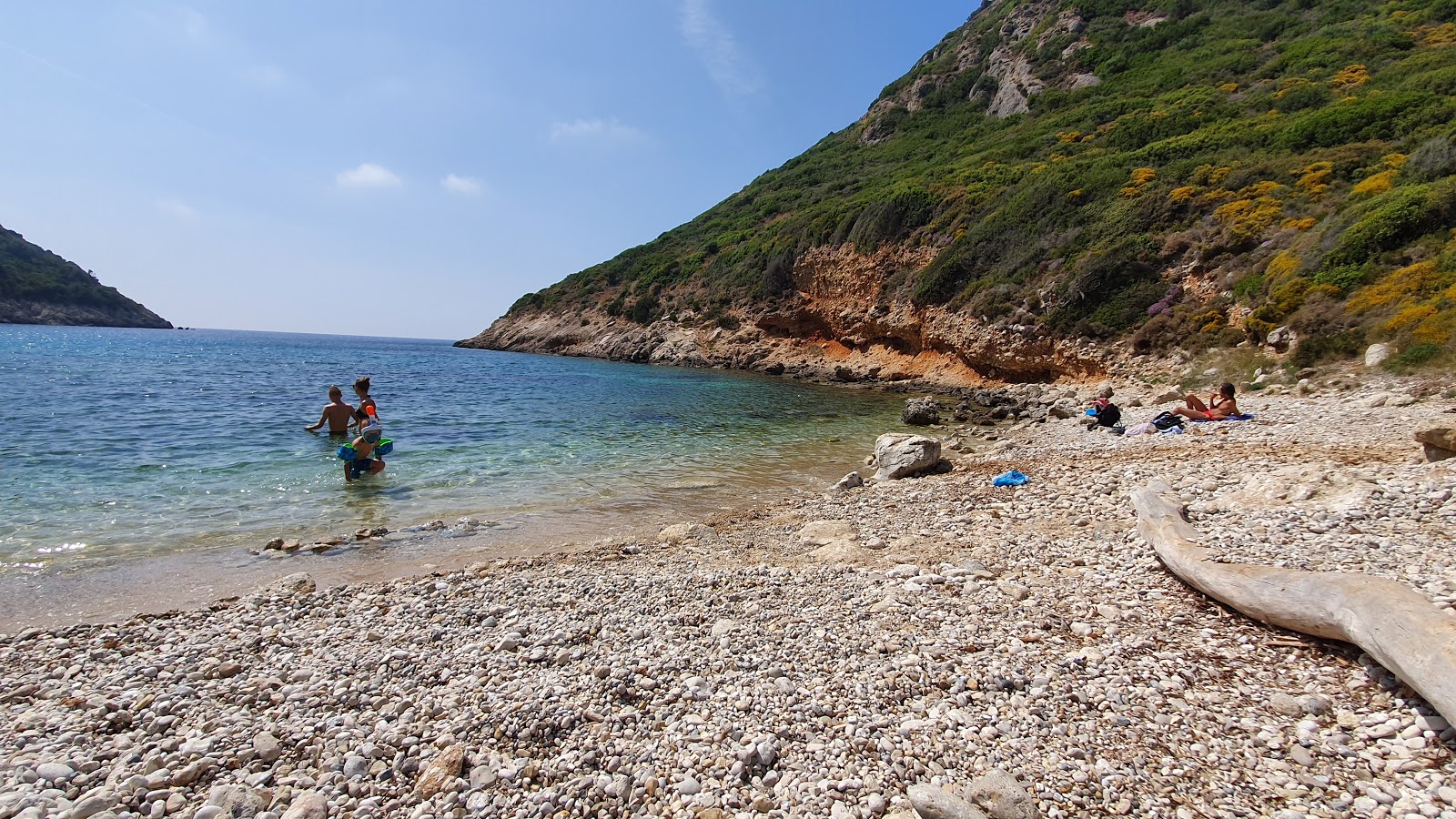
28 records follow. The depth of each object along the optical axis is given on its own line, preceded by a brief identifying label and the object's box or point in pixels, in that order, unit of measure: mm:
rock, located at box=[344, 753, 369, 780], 3818
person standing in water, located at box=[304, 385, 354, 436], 14906
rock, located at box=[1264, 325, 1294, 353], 18766
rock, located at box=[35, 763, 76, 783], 3746
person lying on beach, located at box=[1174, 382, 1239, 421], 14016
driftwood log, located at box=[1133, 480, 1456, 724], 3365
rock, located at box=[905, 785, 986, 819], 3100
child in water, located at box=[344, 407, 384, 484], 12388
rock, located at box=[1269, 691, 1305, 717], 3707
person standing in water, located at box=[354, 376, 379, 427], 13031
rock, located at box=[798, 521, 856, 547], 8539
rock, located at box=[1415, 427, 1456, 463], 7266
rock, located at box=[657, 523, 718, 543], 9219
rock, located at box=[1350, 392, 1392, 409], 12367
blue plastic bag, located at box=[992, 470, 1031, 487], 10906
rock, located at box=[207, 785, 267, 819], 3533
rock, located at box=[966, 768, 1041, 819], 3129
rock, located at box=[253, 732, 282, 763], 3990
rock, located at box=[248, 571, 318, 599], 6941
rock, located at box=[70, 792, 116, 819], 3461
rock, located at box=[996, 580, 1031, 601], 5742
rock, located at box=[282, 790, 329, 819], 3484
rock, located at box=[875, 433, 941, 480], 13023
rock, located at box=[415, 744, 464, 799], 3676
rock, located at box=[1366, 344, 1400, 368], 15039
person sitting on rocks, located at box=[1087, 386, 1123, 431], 16453
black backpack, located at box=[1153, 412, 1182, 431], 13922
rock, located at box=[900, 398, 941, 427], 21922
